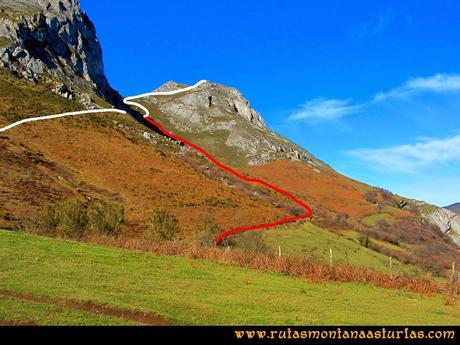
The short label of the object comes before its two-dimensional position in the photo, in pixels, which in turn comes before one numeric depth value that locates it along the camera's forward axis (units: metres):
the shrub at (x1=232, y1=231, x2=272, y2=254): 47.66
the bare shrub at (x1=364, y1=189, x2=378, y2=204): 151.66
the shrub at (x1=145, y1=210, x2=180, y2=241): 42.66
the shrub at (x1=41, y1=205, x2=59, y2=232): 36.81
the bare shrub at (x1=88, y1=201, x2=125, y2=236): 38.78
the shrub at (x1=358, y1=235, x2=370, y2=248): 75.43
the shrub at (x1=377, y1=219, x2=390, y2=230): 114.96
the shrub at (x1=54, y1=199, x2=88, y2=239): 36.22
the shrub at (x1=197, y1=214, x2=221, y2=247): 49.75
